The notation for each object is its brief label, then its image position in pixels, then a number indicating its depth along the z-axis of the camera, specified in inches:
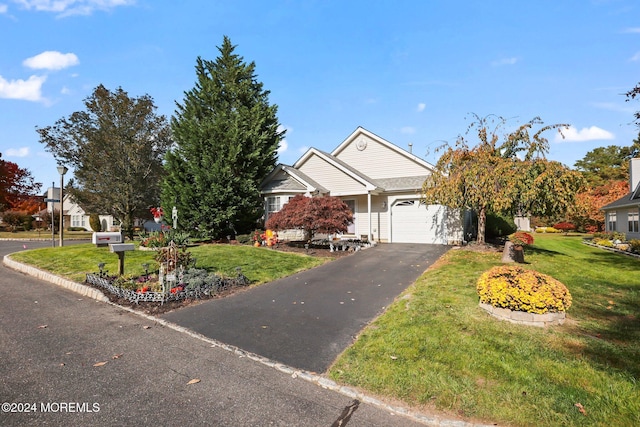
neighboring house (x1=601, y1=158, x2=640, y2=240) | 795.5
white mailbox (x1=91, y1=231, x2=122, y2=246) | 454.3
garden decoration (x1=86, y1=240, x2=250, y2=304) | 295.4
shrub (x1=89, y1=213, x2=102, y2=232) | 1477.2
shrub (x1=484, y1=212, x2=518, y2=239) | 855.9
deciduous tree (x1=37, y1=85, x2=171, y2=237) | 960.3
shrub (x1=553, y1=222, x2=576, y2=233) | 1409.9
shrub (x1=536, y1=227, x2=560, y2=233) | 1457.9
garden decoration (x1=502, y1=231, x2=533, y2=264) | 440.5
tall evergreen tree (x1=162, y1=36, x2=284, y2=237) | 704.4
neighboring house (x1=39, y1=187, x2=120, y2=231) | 1600.6
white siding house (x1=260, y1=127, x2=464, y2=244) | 684.1
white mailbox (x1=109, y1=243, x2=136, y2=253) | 338.6
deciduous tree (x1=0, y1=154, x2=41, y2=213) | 1328.9
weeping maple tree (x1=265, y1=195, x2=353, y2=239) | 555.8
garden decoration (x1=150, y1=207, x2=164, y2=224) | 458.6
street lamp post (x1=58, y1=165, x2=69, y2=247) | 611.0
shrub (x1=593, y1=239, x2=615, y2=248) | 805.1
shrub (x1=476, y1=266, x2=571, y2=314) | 217.2
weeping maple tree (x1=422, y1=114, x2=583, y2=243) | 493.7
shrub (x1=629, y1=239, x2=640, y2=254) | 679.3
